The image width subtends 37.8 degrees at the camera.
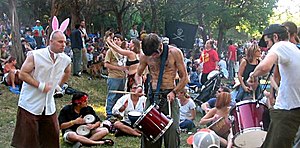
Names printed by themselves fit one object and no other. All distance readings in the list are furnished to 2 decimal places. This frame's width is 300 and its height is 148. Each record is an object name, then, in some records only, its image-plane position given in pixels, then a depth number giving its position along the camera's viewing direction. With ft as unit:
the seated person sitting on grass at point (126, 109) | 24.66
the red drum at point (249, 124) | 16.08
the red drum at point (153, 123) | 15.89
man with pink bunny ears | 15.78
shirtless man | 16.96
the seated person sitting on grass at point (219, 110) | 21.25
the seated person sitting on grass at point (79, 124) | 22.21
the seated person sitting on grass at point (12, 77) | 36.68
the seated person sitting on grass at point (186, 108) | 27.53
